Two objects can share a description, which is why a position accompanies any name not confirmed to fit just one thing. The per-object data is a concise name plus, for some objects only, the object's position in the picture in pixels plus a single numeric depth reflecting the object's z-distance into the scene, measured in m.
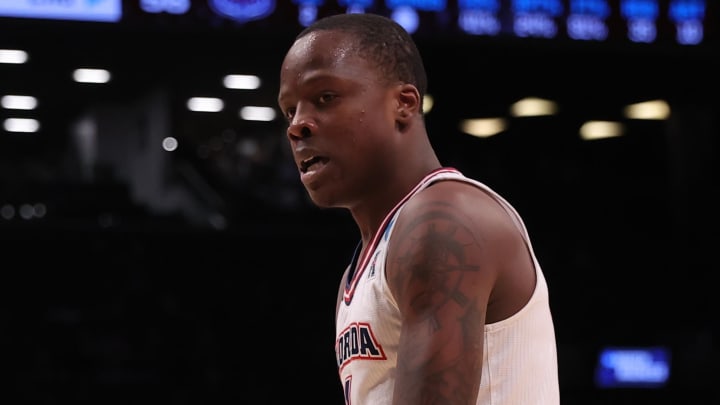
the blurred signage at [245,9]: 11.41
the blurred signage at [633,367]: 16.37
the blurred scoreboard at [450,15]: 11.28
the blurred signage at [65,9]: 11.20
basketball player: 3.17
